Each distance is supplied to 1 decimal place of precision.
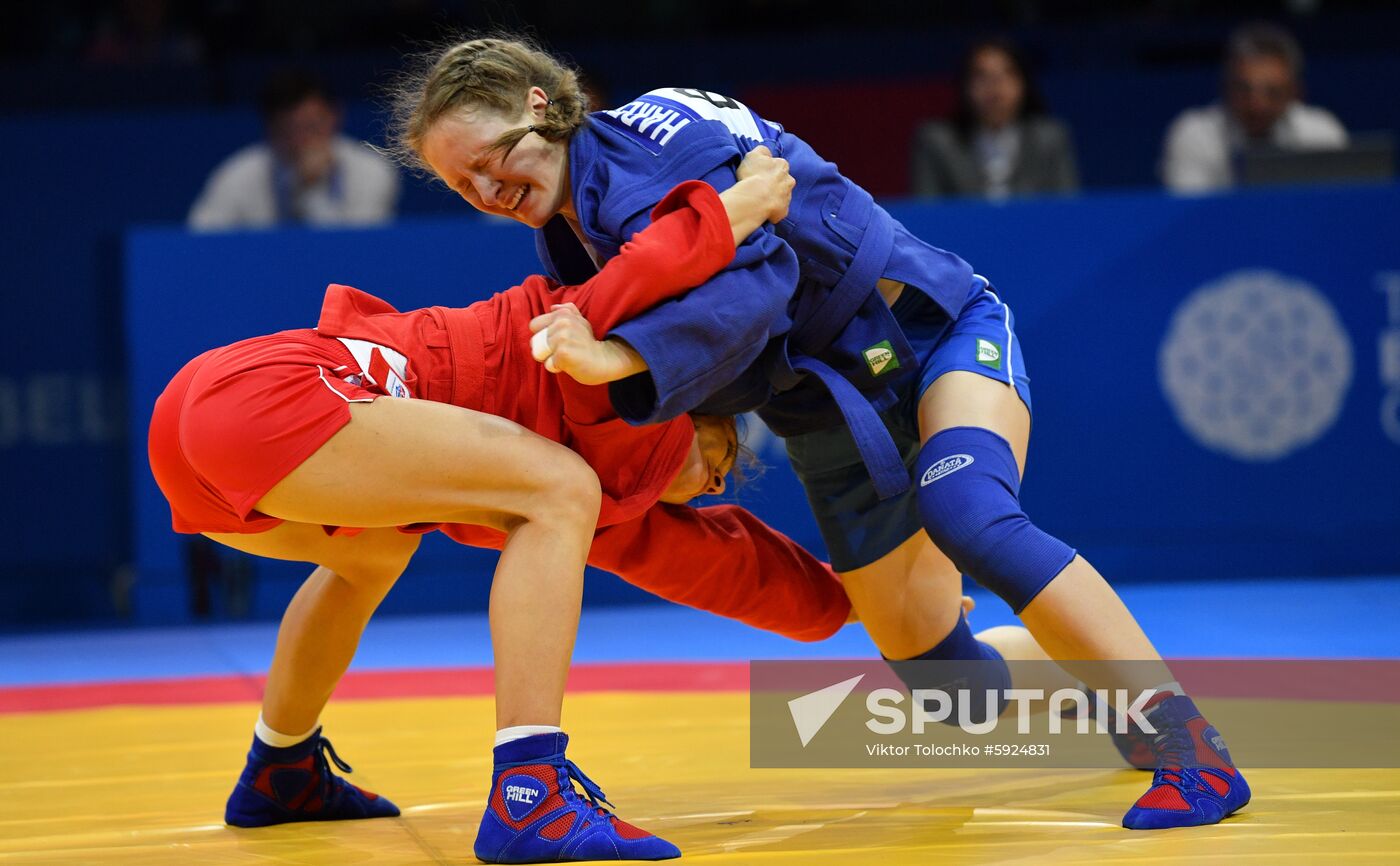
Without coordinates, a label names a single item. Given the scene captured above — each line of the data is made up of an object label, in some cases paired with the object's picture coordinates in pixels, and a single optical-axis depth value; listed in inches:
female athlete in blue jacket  200.8
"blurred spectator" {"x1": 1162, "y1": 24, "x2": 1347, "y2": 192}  486.3
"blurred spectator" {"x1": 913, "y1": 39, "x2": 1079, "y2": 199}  492.7
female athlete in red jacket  190.7
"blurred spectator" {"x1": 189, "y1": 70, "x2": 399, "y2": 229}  483.5
